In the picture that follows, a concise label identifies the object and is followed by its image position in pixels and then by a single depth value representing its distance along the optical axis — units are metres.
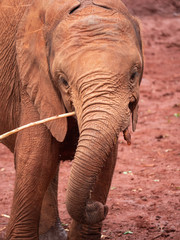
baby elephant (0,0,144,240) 7.32
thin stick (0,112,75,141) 7.87
